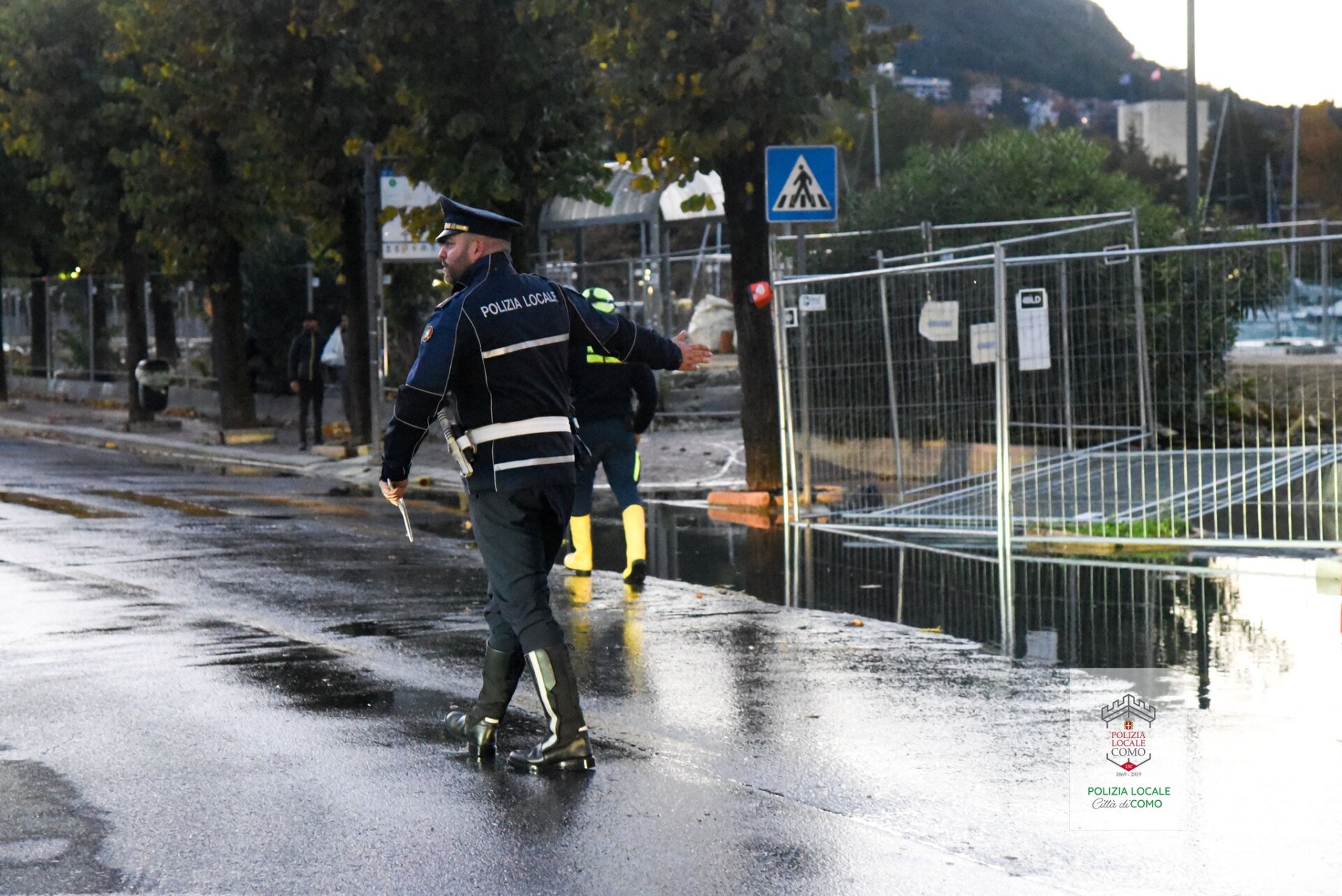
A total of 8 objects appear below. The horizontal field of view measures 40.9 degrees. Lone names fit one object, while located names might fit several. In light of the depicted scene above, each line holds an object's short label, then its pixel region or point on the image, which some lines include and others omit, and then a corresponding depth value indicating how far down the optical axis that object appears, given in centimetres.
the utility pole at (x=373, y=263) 2177
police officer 643
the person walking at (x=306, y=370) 2433
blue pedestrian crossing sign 1450
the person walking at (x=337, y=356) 2625
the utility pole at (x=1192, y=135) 2874
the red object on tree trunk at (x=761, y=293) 1458
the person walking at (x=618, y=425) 1116
